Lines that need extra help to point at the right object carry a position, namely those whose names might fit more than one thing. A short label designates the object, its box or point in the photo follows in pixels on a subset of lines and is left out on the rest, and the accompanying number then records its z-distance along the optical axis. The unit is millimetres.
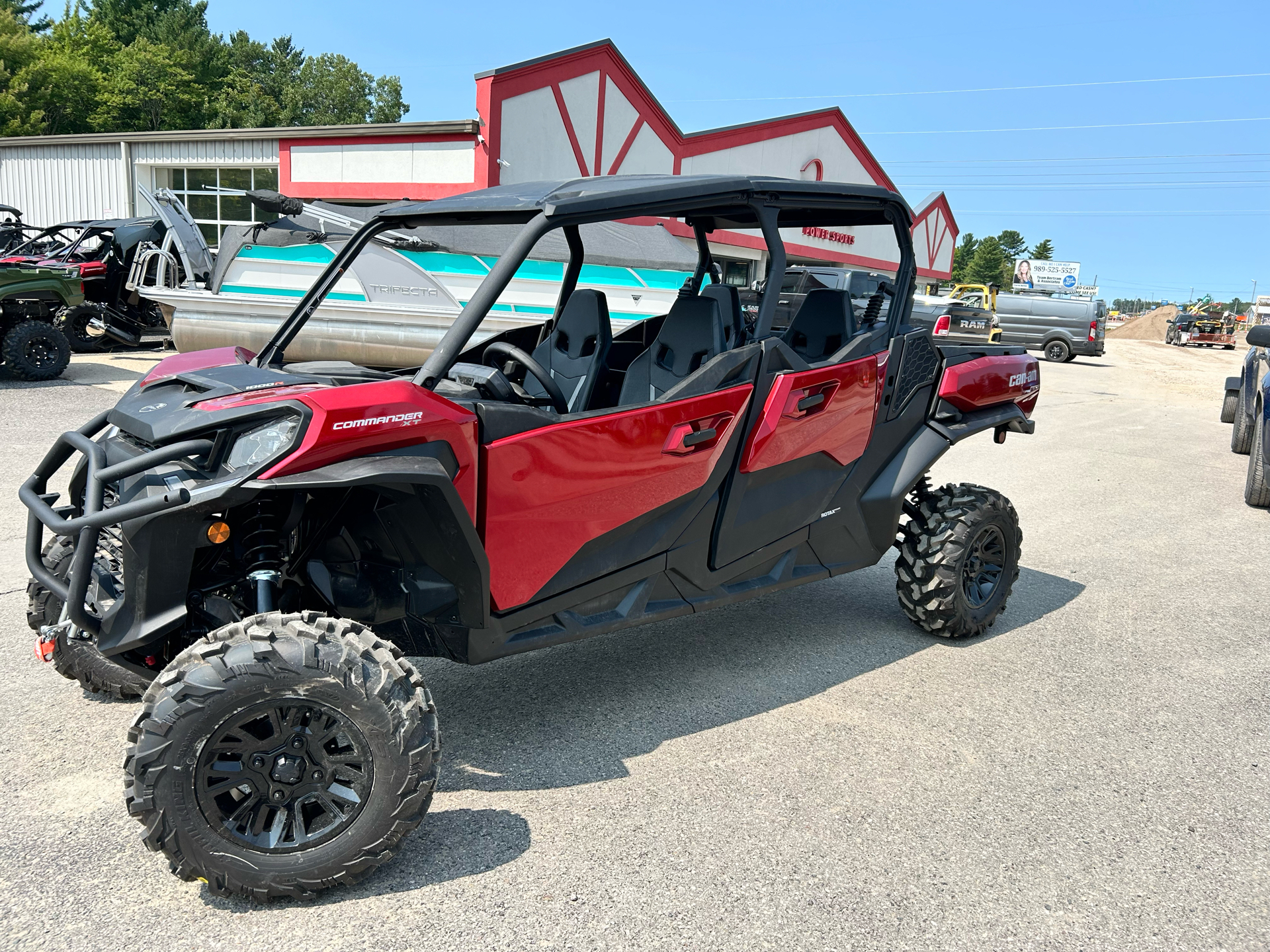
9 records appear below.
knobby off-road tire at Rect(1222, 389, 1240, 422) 13055
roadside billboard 65312
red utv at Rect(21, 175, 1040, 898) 2498
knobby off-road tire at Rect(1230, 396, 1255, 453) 10664
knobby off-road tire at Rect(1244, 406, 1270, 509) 7800
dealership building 19031
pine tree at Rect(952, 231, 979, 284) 106188
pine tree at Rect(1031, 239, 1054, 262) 108688
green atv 11156
